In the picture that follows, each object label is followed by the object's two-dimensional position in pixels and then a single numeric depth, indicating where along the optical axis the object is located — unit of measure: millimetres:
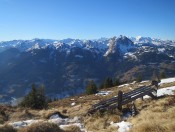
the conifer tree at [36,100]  21536
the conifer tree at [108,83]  62992
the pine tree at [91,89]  45938
